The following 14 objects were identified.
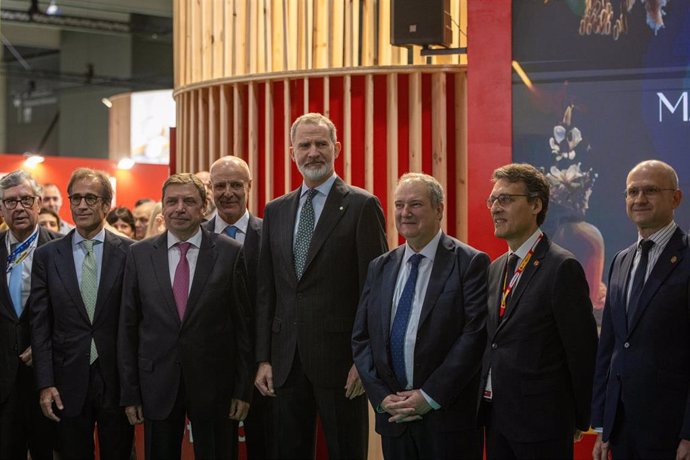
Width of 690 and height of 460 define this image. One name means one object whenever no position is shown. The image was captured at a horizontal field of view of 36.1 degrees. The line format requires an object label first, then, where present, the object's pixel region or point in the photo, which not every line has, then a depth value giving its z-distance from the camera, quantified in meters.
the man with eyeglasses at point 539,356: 4.10
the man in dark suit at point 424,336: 4.24
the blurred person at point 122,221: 7.93
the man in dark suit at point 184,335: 4.76
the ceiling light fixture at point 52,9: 17.76
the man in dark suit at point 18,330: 5.16
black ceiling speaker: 6.31
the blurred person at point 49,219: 7.87
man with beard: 4.59
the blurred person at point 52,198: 9.39
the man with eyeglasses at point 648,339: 4.06
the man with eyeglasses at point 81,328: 4.89
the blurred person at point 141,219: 8.27
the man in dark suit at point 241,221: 5.38
